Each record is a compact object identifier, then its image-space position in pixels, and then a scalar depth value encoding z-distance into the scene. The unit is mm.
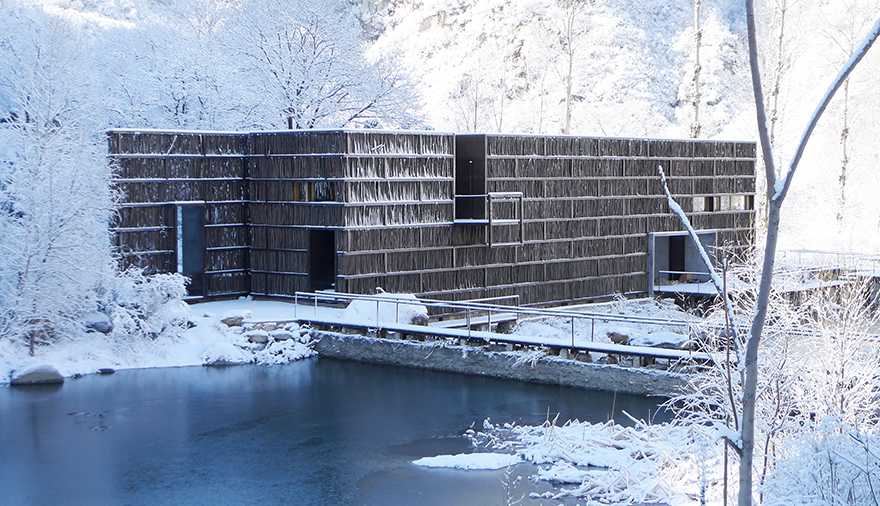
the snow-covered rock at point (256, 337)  21844
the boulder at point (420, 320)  22156
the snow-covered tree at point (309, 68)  37656
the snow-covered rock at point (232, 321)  22016
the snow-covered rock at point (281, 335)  22000
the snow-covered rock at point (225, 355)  21031
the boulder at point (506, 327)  23609
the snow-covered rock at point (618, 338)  20511
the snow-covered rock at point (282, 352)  21344
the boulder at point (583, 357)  19156
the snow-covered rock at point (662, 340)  19484
